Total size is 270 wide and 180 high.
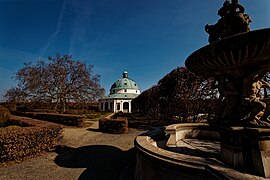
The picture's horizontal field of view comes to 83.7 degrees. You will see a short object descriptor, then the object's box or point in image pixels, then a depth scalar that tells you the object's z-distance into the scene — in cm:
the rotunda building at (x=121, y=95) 6191
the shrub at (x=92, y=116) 2663
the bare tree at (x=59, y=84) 2203
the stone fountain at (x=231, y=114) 269
